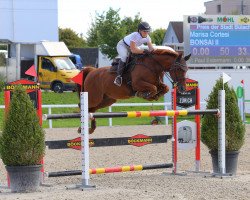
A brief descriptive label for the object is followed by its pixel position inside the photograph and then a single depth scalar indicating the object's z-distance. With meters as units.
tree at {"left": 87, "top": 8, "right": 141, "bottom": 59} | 57.18
